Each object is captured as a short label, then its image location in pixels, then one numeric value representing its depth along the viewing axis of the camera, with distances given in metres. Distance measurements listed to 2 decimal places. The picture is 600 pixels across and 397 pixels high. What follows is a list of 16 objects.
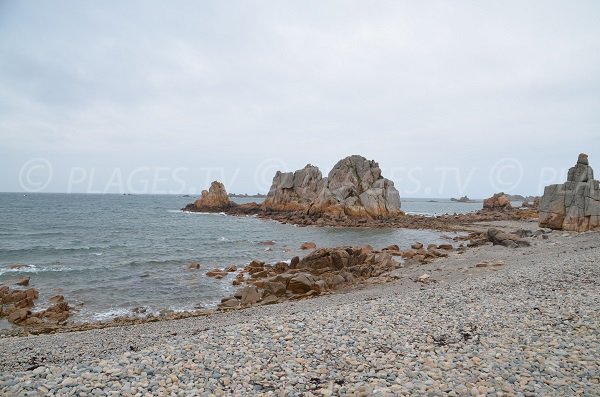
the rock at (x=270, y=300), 18.46
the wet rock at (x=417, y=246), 34.52
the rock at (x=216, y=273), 25.34
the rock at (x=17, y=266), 27.19
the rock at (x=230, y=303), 18.30
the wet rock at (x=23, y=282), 22.16
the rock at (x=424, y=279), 18.77
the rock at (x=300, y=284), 19.97
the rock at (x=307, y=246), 37.53
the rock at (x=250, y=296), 18.67
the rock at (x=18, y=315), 16.17
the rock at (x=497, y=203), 89.52
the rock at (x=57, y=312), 16.61
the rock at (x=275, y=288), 19.95
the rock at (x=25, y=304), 17.66
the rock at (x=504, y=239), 28.77
